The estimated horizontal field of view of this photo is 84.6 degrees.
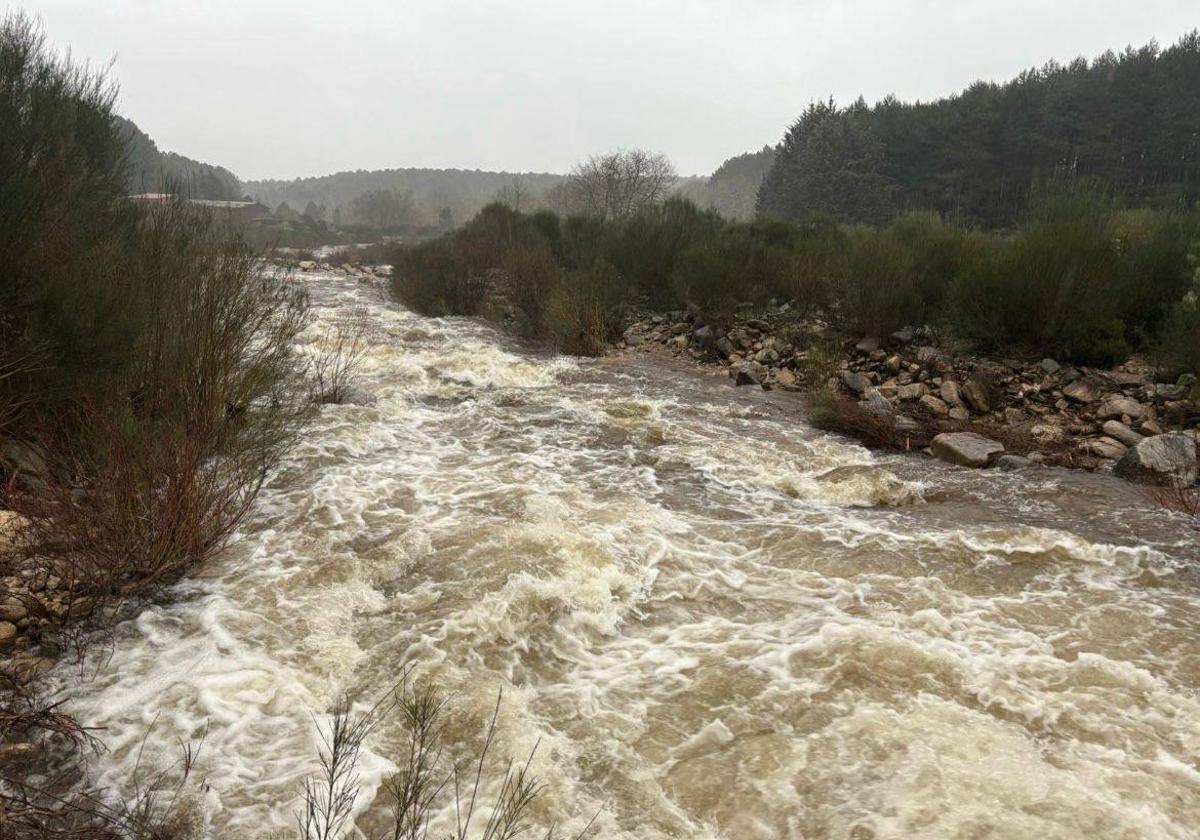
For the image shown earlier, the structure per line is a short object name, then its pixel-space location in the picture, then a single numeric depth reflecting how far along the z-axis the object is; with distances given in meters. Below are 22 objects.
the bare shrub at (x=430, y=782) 2.27
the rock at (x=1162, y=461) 5.41
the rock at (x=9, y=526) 3.21
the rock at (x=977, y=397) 7.38
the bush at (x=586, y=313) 11.55
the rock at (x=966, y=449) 6.15
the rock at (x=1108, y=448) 6.10
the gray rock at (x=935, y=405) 7.39
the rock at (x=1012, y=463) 6.03
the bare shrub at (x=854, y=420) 6.84
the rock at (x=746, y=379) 9.41
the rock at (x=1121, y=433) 6.20
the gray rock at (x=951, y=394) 7.49
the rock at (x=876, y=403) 7.32
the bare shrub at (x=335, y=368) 7.80
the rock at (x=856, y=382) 8.34
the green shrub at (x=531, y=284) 12.83
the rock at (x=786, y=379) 9.23
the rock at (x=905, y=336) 9.34
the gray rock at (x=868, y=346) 9.31
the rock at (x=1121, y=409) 6.50
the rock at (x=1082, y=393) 6.96
